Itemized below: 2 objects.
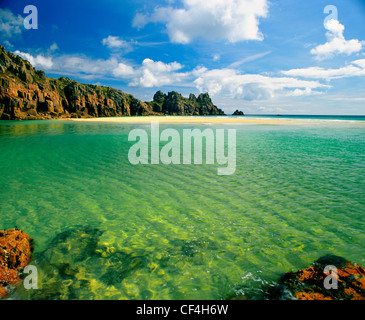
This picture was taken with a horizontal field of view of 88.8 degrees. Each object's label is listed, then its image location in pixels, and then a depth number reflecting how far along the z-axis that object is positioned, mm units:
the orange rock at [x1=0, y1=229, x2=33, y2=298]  4852
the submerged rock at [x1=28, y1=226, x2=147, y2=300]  4707
